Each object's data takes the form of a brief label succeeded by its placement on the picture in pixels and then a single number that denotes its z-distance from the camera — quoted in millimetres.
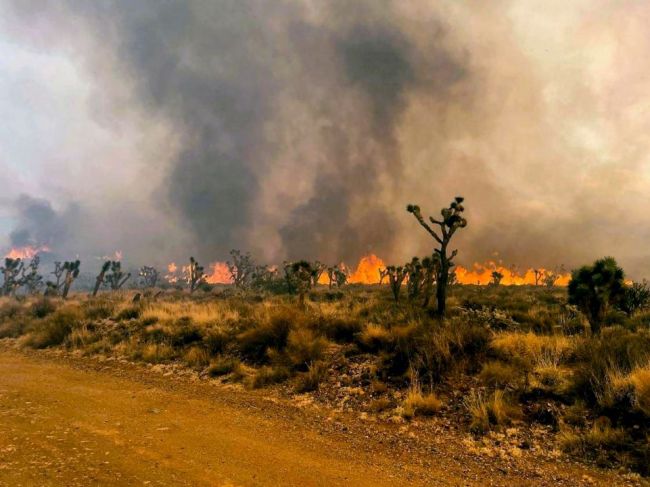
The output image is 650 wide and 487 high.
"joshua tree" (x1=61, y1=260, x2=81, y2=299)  55031
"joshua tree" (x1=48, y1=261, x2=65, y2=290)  70500
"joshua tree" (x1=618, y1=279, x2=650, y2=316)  18400
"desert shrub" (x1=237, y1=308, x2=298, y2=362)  12539
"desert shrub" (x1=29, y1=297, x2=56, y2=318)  23845
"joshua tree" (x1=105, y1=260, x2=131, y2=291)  70356
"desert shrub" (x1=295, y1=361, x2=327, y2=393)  9766
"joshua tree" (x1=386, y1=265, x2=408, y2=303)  33178
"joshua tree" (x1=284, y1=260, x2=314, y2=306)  24678
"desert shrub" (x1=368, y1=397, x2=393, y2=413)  8361
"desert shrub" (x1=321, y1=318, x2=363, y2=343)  13004
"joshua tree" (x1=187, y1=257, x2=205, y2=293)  72525
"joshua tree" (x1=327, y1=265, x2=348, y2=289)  76875
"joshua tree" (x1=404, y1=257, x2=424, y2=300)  30417
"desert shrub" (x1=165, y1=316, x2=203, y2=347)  14562
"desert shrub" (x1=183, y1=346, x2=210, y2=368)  12275
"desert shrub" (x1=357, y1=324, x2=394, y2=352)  11391
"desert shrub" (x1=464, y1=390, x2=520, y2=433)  7184
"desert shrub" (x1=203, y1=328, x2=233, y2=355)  13266
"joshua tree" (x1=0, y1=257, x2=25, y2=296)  65000
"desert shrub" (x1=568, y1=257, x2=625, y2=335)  15229
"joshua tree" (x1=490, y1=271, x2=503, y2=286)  61706
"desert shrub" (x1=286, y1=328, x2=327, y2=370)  11137
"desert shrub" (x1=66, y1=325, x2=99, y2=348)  15656
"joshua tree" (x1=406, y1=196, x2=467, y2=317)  17000
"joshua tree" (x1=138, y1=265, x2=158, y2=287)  98925
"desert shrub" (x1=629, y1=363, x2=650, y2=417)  6590
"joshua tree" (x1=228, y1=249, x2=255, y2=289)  84250
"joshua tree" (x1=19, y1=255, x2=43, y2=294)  70000
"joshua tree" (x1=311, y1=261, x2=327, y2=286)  77312
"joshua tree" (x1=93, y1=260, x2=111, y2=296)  59444
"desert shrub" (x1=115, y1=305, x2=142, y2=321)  19078
